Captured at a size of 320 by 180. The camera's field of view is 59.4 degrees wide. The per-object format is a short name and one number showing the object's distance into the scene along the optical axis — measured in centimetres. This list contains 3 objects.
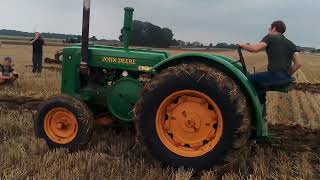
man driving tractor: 316
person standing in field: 991
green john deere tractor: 276
